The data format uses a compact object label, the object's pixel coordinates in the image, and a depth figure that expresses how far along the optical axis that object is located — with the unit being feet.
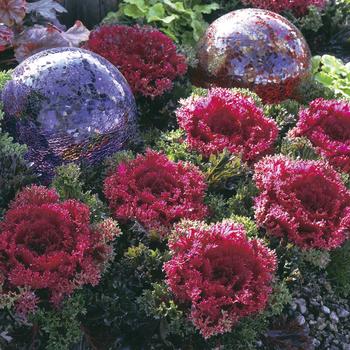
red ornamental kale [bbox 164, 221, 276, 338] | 6.84
